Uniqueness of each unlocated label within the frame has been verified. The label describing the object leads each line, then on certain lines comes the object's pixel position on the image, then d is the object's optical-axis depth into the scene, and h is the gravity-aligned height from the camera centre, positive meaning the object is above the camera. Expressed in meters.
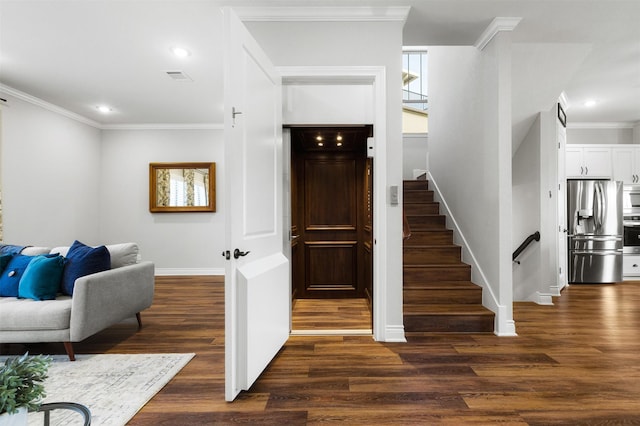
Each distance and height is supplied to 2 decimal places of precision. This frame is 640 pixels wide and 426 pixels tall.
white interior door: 1.94 +0.00
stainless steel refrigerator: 5.18 -0.28
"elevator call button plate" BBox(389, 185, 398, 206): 2.84 +0.15
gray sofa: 2.48 -0.75
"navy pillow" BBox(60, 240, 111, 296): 2.76 -0.42
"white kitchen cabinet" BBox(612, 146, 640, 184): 5.75 +0.83
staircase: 3.06 -0.75
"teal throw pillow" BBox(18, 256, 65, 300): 2.63 -0.52
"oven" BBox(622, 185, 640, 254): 5.54 -0.10
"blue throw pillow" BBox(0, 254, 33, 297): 2.77 -0.51
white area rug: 1.85 -1.10
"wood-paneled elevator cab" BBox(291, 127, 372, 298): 4.43 -0.11
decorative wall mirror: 5.86 +0.47
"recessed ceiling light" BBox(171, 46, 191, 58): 3.33 +1.64
